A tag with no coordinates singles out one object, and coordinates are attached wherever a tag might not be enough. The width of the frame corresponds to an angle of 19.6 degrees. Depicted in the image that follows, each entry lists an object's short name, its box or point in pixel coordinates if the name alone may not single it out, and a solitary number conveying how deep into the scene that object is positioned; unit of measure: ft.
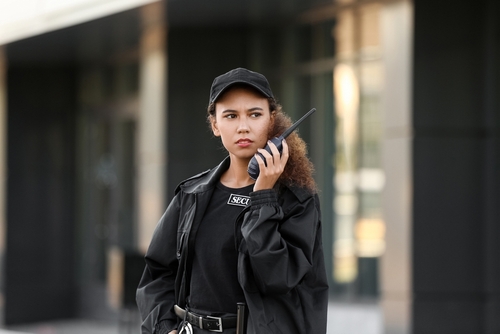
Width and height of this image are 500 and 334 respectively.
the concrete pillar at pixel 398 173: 47.85
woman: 17.01
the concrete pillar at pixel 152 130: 64.21
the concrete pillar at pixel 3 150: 81.70
